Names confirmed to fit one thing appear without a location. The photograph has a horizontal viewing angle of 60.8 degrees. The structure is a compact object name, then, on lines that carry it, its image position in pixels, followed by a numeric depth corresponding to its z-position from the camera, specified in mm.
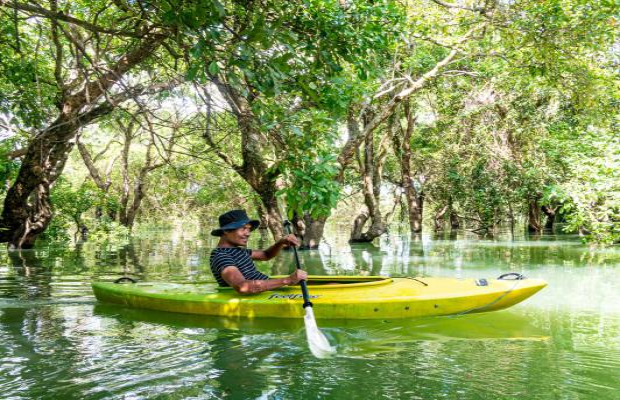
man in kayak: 5352
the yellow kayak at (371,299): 5293
